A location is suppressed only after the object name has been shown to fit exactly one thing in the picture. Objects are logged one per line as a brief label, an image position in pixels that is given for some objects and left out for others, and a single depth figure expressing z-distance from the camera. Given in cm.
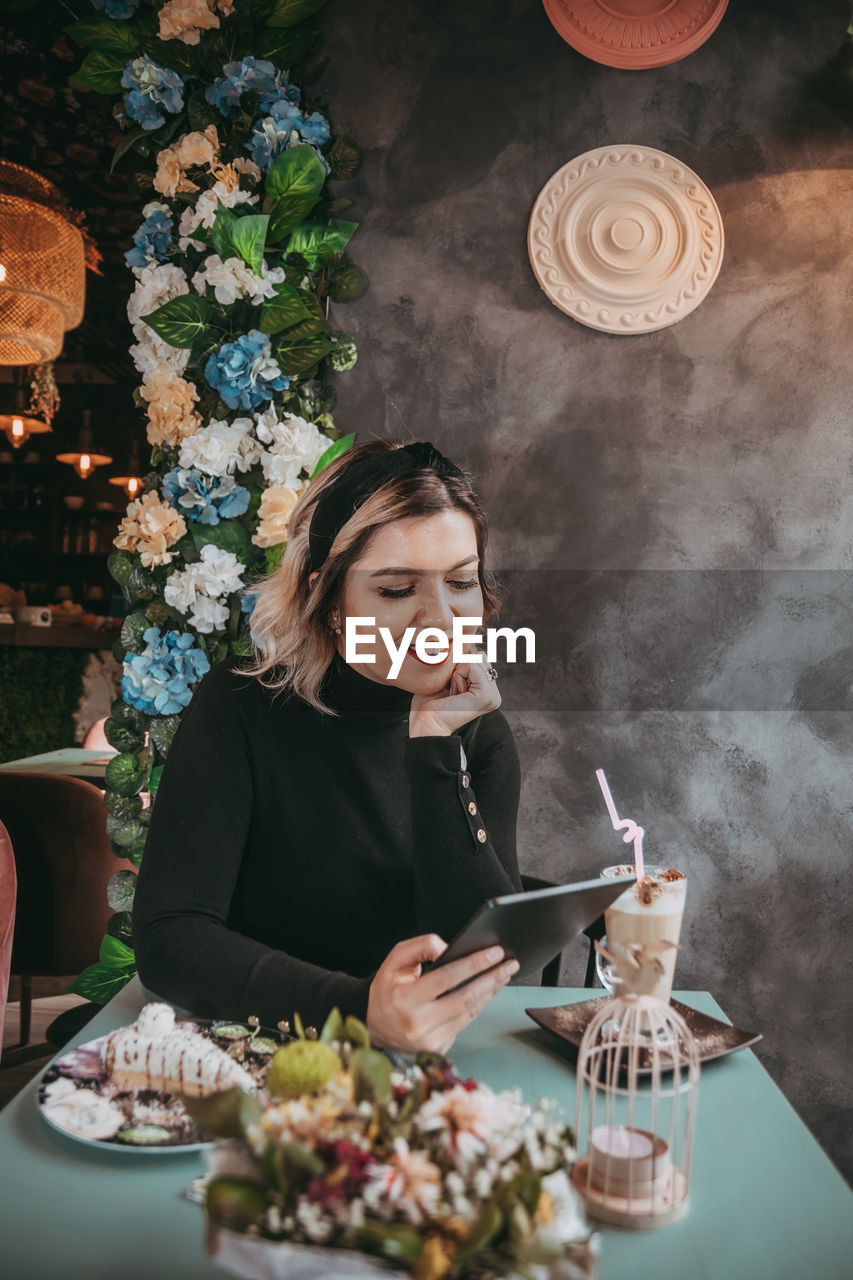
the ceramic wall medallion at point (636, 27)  200
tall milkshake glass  112
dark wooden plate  112
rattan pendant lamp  315
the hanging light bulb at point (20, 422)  643
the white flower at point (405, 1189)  55
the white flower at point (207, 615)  204
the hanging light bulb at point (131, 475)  721
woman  130
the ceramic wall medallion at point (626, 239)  204
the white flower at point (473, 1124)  59
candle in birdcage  79
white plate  84
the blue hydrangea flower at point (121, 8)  207
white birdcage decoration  78
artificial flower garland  200
